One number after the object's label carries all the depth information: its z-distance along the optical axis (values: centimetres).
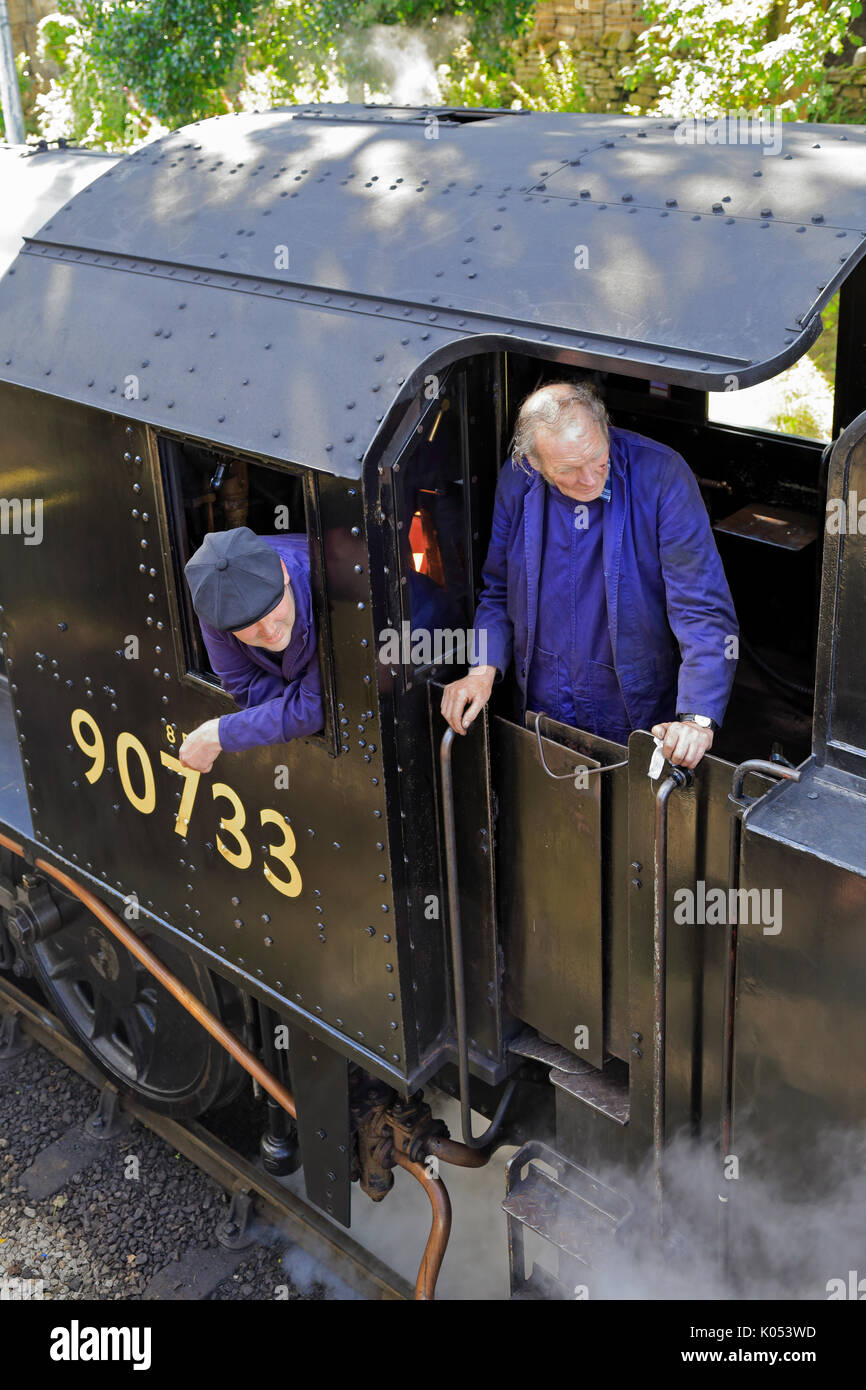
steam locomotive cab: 247
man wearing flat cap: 272
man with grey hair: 270
